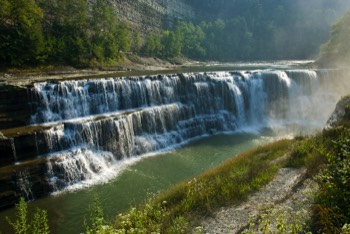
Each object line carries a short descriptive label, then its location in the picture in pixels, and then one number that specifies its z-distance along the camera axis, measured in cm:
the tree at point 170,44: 6294
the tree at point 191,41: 7531
